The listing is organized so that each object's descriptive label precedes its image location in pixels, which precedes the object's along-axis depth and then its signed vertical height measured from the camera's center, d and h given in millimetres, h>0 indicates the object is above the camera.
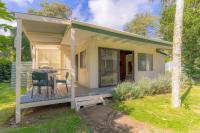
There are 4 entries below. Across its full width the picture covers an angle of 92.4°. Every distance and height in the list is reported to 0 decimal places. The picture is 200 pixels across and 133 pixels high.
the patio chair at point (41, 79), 3843 -471
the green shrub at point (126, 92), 4473 -1173
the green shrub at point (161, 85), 5341 -1057
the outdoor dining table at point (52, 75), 4238 -362
